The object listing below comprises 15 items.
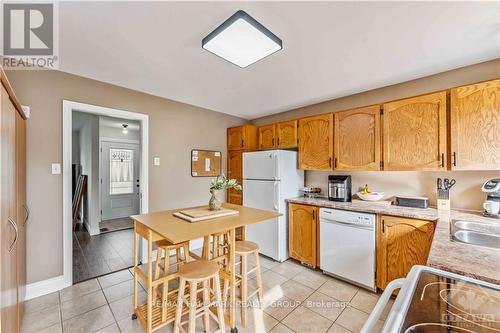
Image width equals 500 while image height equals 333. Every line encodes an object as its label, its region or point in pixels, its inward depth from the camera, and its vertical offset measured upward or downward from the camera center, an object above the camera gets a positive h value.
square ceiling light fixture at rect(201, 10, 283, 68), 1.50 +0.99
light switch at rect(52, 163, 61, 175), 2.32 +0.00
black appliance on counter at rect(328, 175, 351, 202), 2.79 -0.28
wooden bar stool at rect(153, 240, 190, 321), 1.76 -0.88
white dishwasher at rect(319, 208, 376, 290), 2.27 -0.90
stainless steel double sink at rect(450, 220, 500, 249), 1.50 -0.50
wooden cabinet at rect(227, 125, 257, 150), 3.79 +0.54
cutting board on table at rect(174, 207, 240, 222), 1.78 -0.42
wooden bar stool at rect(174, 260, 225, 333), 1.52 -0.90
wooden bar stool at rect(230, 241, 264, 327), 1.86 -0.97
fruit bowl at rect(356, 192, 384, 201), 2.61 -0.36
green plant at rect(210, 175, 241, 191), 2.08 -0.16
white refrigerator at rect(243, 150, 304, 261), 2.98 -0.34
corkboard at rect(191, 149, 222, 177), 3.56 +0.08
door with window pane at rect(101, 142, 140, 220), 4.96 -0.29
